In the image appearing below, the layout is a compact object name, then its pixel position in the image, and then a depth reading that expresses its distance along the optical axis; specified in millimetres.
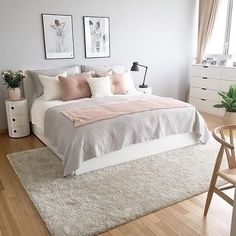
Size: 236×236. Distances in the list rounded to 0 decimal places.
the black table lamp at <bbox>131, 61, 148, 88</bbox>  4398
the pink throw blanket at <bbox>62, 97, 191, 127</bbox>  2746
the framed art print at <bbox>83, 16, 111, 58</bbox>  4348
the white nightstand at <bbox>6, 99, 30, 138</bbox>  3701
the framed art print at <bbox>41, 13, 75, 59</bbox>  4012
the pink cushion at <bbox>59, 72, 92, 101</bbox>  3605
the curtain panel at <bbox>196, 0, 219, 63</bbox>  5000
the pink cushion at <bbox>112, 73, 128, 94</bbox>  3926
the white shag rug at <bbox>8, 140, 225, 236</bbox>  2021
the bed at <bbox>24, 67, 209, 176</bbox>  2607
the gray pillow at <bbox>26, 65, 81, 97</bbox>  3884
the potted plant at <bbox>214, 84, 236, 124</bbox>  4086
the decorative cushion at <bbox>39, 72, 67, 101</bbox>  3662
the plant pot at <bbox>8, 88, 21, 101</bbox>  3703
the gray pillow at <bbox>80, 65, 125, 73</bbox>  4235
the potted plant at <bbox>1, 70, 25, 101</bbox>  3641
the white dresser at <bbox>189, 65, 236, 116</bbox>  4711
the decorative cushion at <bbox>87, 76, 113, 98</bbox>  3705
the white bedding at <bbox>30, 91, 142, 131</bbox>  3394
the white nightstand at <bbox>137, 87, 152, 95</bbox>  4590
